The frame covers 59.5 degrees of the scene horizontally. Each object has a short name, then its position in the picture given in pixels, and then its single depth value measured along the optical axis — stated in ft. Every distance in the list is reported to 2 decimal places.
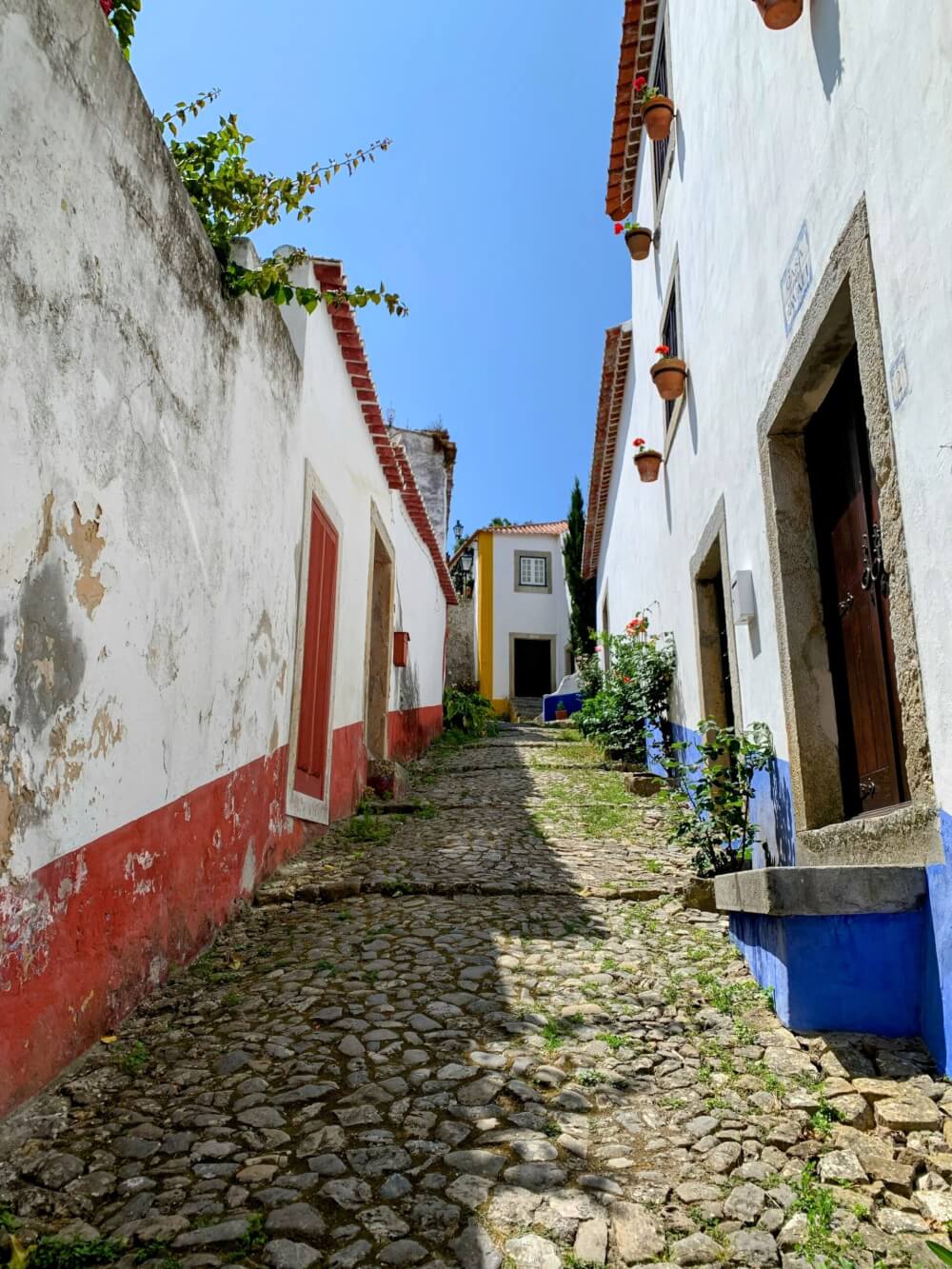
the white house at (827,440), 7.29
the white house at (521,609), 79.71
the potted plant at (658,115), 20.02
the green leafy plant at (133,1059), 8.61
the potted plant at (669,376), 19.54
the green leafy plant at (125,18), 11.59
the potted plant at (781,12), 9.96
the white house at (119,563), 7.43
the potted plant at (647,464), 24.86
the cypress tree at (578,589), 68.24
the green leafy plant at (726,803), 13.28
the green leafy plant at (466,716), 51.31
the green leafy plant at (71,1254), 5.75
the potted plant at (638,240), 25.93
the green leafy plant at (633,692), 25.99
